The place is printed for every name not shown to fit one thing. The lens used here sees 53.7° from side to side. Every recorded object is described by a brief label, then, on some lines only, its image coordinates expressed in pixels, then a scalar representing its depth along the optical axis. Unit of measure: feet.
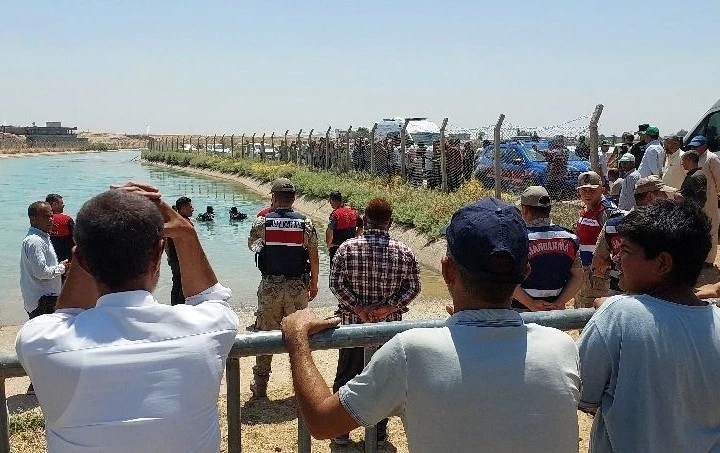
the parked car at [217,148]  194.04
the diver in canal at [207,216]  72.84
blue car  58.70
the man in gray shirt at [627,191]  29.58
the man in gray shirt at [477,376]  5.74
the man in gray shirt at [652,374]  6.64
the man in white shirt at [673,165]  34.35
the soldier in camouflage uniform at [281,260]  21.59
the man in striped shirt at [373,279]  17.16
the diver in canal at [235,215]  74.73
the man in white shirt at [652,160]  37.76
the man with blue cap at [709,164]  31.46
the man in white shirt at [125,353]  5.61
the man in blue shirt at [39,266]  21.88
